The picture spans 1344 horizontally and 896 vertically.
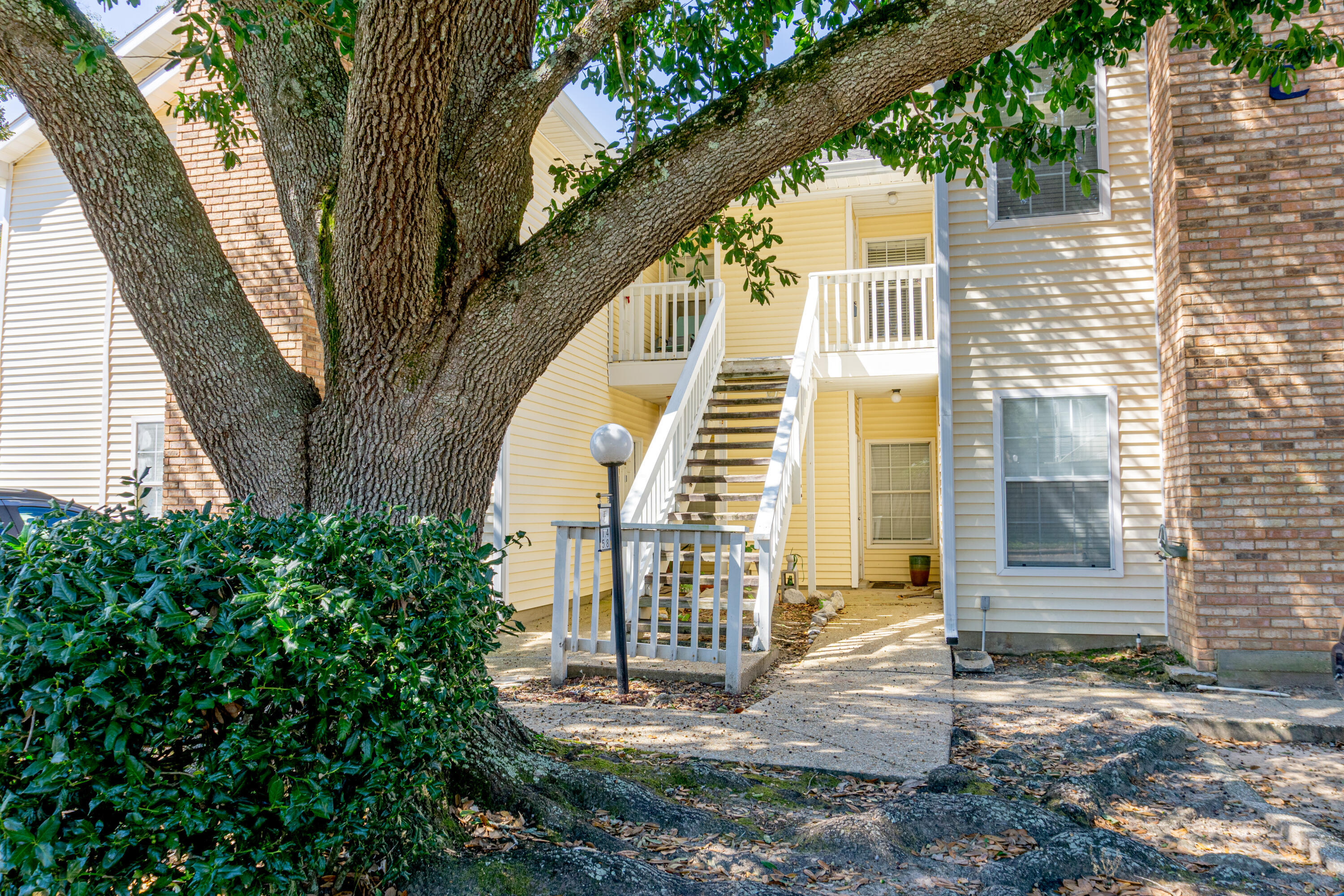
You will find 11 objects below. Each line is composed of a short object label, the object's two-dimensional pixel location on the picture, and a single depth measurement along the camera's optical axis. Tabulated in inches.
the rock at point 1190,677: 246.8
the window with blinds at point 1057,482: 301.7
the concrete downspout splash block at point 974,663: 276.4
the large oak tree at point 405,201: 117.8
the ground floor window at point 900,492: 536.4
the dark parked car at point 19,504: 283.6
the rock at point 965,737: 191.3
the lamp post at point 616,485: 223.1
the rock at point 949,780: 149.8
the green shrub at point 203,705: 73.6
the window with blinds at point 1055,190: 310.3
